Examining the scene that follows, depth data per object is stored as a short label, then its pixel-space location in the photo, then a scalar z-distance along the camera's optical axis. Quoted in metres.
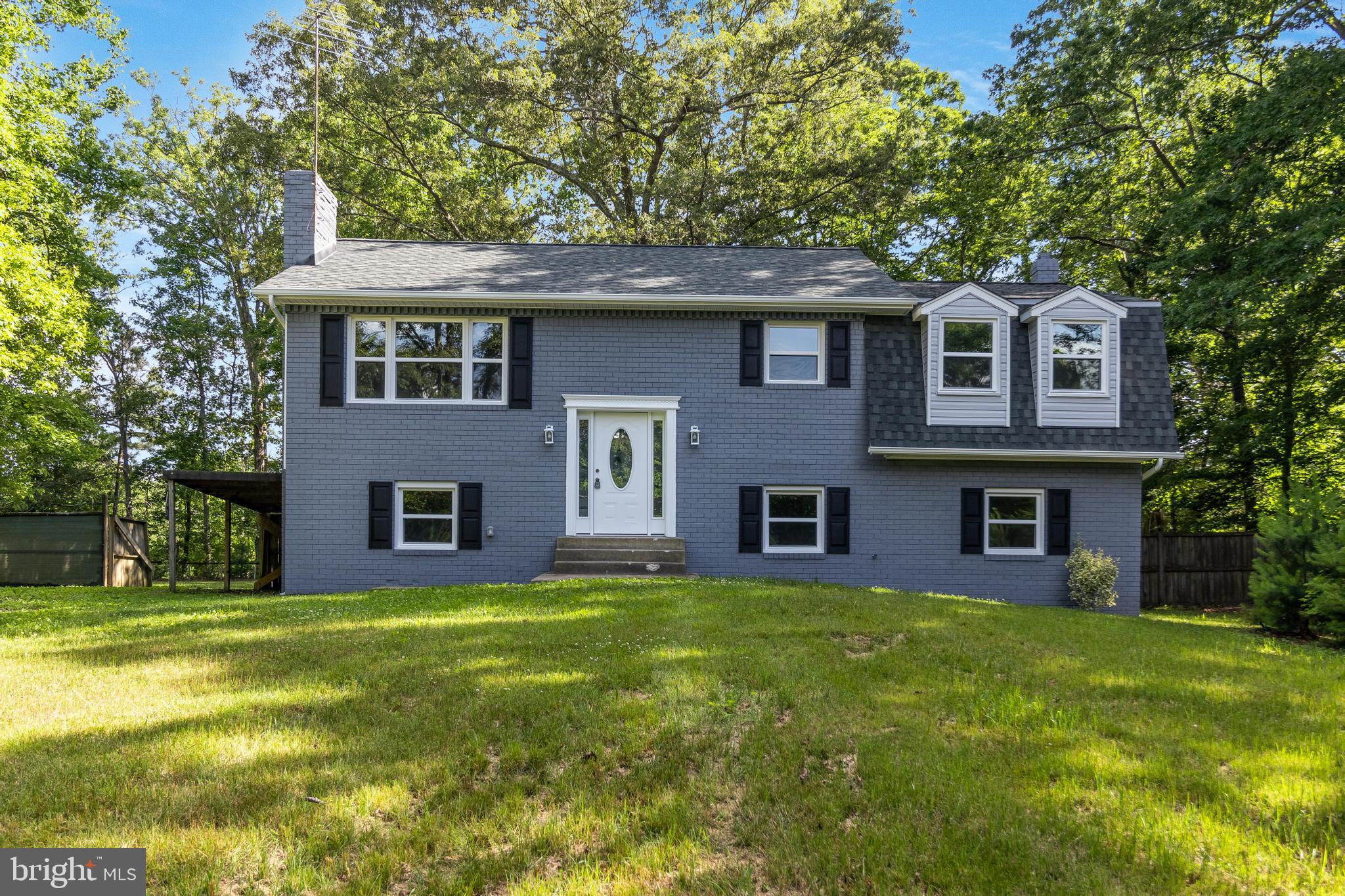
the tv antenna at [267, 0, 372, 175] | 19.38
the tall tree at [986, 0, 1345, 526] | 13.49
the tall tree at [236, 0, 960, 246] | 19.86
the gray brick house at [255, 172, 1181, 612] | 11.90
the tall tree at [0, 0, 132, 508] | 14.91
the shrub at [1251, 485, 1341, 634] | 9.05
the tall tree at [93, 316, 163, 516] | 24.16
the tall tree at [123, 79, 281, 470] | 23.91
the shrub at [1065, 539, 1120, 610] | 11.78
